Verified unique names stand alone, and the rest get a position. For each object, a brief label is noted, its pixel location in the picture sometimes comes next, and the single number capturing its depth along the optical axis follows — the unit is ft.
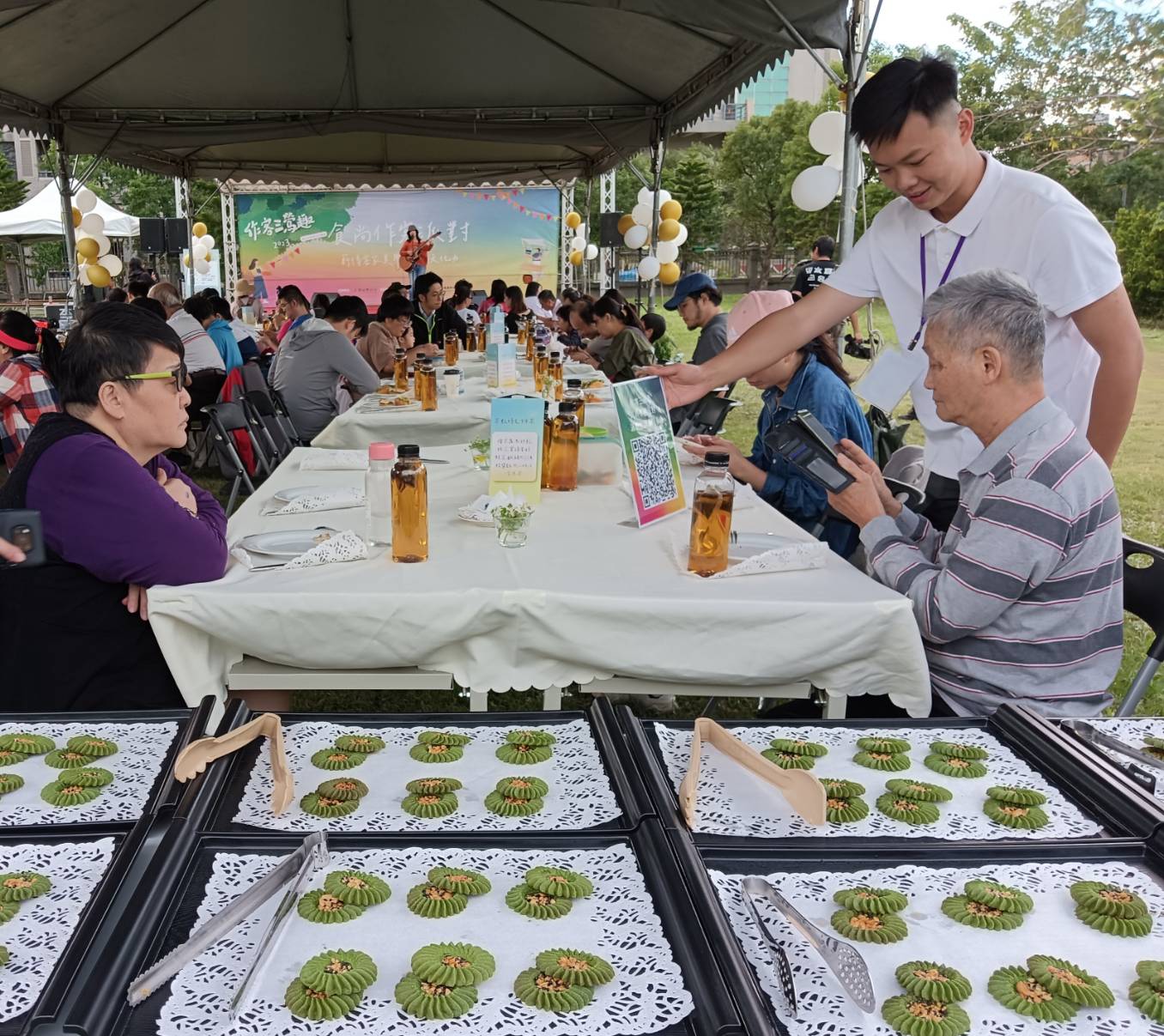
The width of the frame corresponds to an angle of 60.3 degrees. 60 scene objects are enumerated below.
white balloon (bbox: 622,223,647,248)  44.83
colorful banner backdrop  66.03
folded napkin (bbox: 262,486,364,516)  7.93
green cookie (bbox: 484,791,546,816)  3.35
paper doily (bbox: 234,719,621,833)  3.28
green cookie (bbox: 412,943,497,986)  2.53
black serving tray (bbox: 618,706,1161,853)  3.23
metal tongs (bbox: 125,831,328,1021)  2.40
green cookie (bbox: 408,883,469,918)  2.81
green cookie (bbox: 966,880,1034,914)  2.89
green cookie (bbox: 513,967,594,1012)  2.47
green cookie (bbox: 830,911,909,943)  2.75
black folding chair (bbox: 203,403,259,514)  14.12
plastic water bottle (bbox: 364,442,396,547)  6.72
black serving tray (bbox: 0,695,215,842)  3.14
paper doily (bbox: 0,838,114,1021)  2.48
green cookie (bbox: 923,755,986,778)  3.71
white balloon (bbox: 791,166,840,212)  28.91
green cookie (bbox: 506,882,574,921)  2.81
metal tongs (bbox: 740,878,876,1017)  2.47
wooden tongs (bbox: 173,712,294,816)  3.30
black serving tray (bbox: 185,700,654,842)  3.22
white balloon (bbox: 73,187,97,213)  53.88
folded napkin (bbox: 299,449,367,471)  9.60
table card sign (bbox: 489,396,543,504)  7.62
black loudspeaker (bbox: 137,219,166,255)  48.60
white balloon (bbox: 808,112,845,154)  26.66
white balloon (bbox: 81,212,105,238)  51.70
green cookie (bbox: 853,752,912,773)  3.77
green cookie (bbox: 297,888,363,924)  2.77
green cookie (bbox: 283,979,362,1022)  2.42
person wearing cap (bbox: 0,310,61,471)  17.35
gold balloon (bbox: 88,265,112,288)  46.50
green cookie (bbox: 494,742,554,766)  3.67
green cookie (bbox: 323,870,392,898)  2.84
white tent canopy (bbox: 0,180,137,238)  54.70
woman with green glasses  5.81
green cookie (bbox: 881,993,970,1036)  2.41
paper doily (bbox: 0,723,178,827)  3.29
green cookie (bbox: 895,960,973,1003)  2.53
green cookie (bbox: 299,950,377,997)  2.48
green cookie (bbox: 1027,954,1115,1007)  2.54
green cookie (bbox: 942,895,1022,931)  2.83
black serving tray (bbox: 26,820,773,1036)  2.30
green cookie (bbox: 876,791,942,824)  3.39
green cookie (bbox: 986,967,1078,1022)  2.50
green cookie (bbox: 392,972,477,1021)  2.43
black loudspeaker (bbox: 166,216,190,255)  47.44
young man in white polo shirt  6.63
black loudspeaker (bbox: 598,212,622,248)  48.55
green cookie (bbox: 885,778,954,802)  3.51
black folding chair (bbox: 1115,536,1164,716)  6.52
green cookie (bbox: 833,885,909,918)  2.84
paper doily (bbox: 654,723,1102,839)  3.32
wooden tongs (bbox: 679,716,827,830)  3.29
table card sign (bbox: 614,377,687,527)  6.98
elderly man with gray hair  5.50
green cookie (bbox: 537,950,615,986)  2.56
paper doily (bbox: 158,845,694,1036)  2.41
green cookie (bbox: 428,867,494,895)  2.90
